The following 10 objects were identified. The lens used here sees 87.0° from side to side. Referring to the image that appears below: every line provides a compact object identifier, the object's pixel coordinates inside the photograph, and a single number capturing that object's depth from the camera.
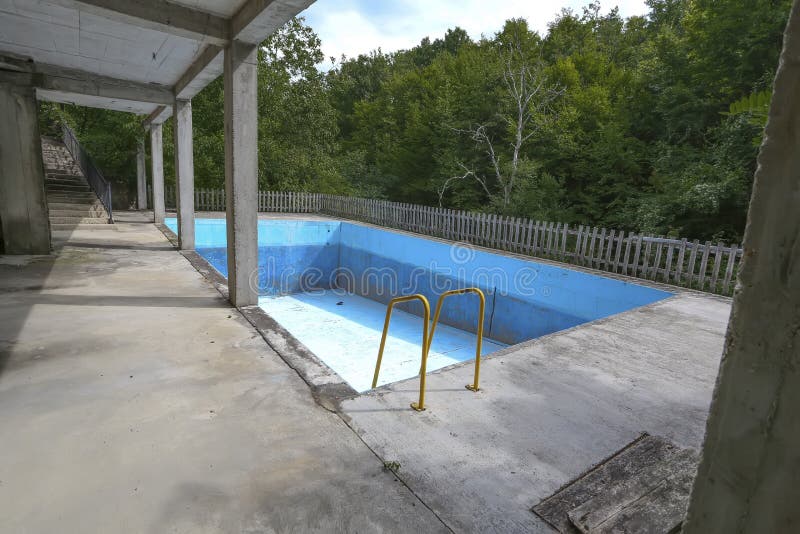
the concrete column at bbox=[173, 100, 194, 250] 9.04
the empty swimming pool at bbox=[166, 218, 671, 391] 8.72
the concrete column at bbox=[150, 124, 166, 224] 12.55
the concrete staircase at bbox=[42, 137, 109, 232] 12.23
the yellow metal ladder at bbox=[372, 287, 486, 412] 3.22
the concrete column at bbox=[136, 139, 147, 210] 16.84
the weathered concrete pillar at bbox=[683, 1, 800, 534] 0.98
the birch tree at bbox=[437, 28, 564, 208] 17.38
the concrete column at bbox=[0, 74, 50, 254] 7.39
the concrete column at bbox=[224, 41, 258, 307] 5.34
